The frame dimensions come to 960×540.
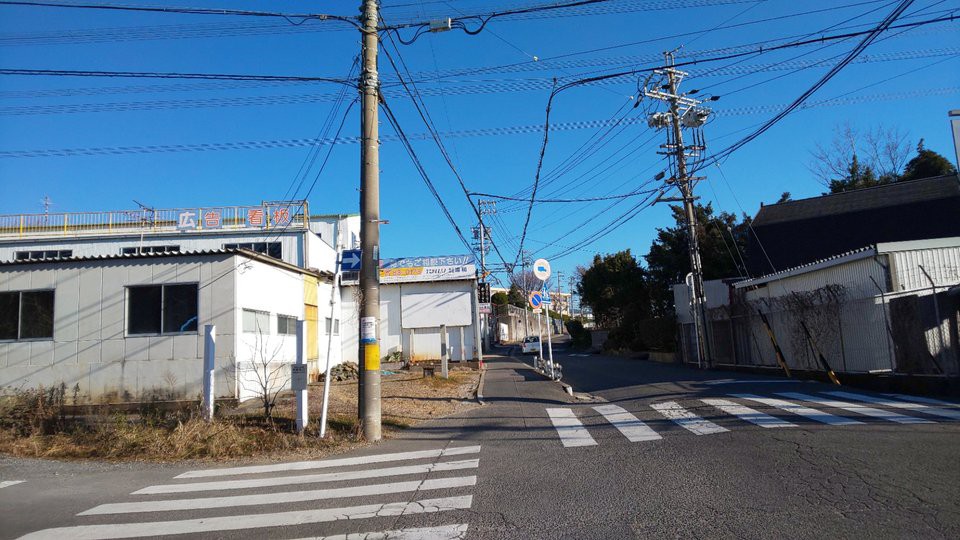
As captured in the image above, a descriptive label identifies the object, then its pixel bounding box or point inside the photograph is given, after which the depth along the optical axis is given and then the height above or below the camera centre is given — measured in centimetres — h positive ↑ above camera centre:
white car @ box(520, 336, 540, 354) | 4988 -81
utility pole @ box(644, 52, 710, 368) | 2486 +673
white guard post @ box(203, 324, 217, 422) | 1098 -17
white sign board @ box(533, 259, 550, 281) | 1867 +202
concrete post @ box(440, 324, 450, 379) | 2266 -92
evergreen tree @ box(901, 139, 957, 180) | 3425 +860
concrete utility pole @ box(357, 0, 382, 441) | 1044 +189
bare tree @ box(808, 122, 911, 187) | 3762 +882
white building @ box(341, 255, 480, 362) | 3275 +176
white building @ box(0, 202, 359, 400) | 1464 +81
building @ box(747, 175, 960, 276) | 2611 +455
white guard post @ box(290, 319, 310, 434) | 1041 -69
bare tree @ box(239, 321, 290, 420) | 1524 -49
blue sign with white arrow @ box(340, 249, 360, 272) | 1144 +156
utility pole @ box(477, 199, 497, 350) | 4191 +558
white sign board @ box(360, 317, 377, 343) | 1055 +24
